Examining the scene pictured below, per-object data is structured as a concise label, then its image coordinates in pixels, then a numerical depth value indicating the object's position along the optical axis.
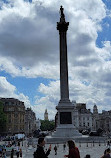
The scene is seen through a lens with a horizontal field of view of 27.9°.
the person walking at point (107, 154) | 8.83
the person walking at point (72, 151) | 8.50
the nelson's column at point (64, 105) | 51.22
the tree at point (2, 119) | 82.92
